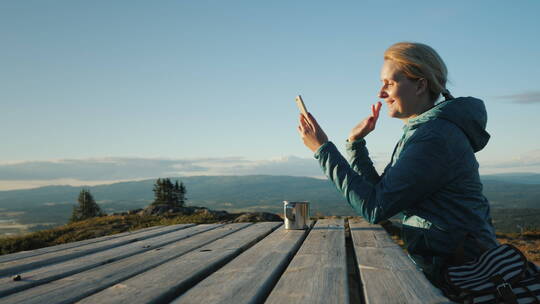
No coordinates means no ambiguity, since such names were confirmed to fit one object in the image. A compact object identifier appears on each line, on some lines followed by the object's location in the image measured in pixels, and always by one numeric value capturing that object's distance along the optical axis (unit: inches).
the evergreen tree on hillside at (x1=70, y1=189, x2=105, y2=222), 2386.8
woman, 79.4
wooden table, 53.1
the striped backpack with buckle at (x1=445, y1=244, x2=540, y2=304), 52.9
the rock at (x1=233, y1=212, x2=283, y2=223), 361.7
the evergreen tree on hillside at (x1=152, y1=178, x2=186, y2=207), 2198.6
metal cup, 130.7
